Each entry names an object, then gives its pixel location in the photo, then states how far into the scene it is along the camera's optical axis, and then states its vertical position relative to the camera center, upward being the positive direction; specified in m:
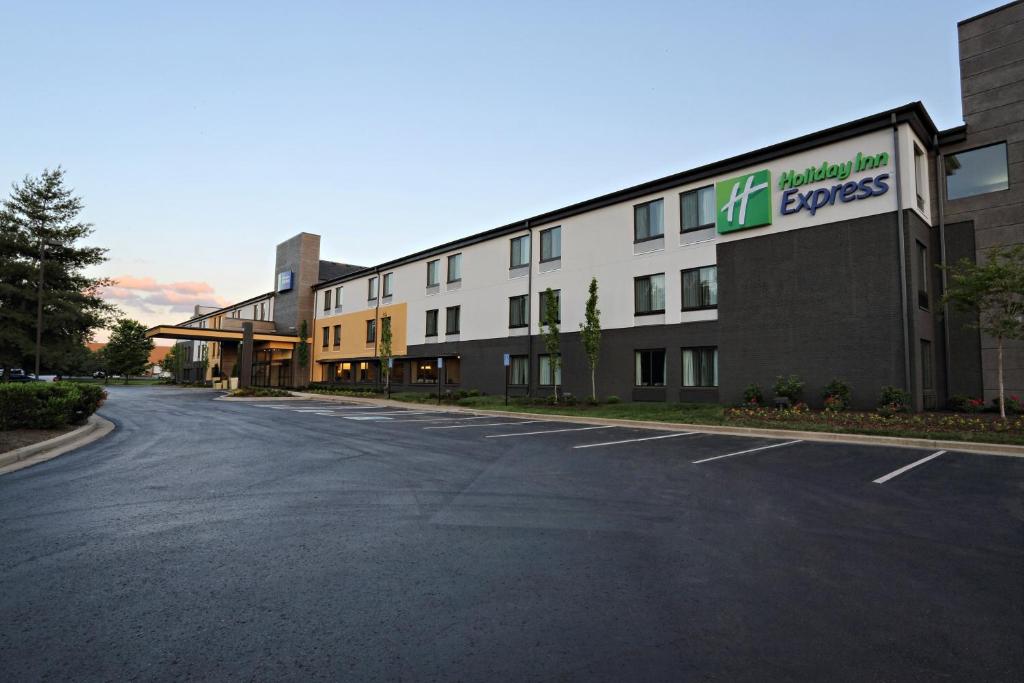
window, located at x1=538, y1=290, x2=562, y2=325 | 28.87 +4.00
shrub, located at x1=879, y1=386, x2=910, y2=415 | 16.77 -0.70
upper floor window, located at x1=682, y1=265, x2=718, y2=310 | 23.08 +3.91
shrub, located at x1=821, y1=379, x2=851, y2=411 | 18.20 -0.59
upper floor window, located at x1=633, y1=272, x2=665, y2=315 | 24.95 +3.90
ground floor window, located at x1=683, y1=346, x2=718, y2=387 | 22.89 +0.44
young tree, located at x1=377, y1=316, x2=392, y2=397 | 38.53 +2.03
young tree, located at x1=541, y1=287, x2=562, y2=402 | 26.88 +2.08
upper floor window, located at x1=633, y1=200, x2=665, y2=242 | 25.38 +7.56
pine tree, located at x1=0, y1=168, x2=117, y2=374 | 27.89 +4.88
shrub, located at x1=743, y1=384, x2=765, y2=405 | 20.58 -0.71
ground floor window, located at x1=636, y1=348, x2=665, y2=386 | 24.67 +0.39
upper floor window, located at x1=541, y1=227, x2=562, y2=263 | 30.05 +7.48
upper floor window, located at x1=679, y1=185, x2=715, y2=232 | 23.64 +7.58
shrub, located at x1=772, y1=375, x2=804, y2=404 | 19.59 -0.40
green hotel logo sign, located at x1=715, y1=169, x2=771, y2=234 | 21.55 +7.29
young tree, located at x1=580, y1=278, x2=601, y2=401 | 25.50 +2.09
